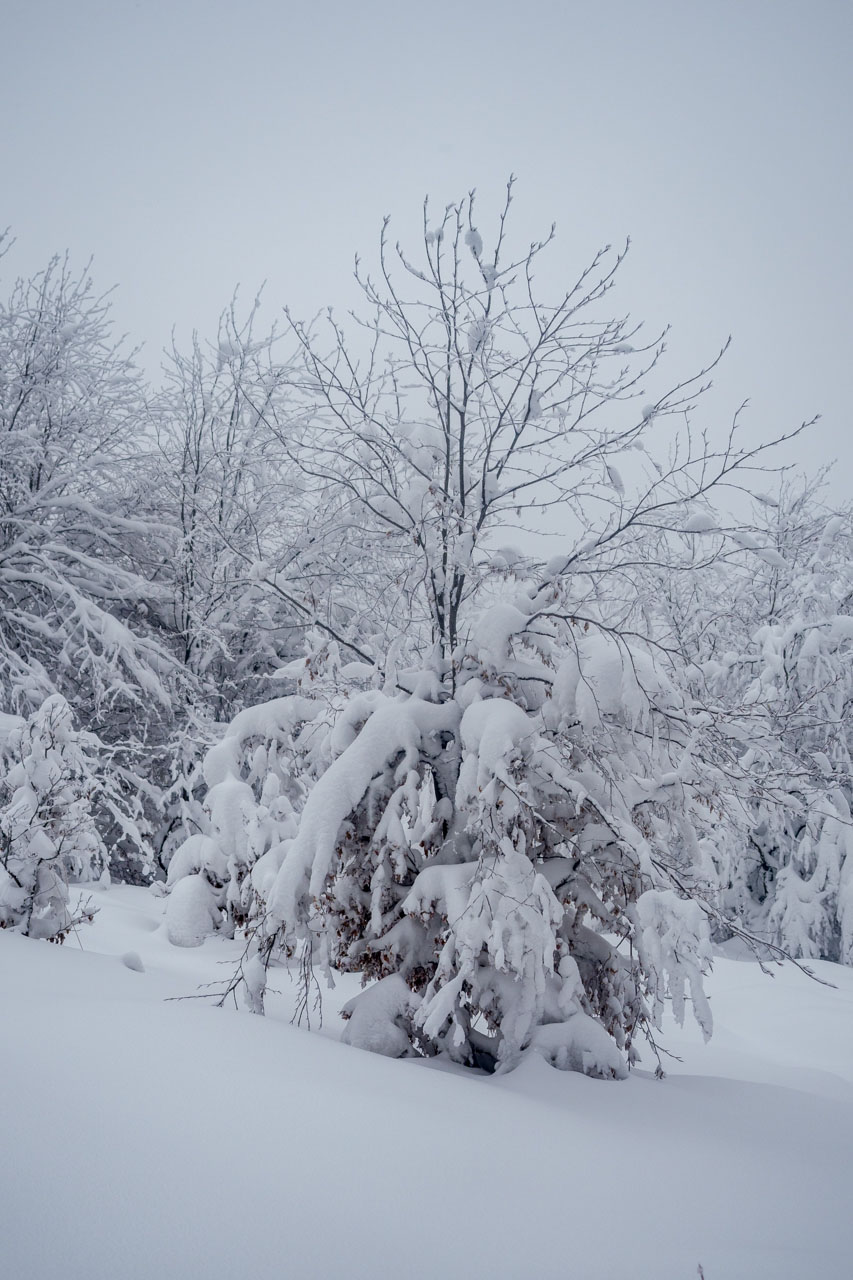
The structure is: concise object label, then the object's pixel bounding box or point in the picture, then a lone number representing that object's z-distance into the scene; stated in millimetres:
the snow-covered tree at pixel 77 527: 9531
